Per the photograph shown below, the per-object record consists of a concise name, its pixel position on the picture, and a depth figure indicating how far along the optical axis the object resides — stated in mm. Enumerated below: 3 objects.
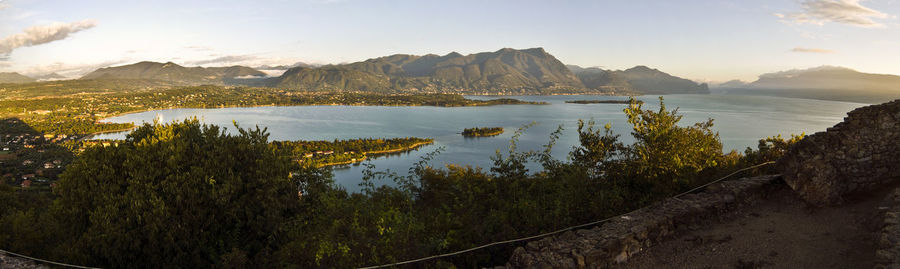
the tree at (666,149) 9547
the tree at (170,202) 7816
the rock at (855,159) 7137
